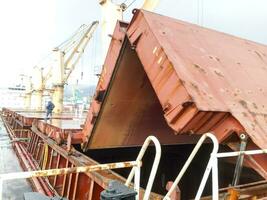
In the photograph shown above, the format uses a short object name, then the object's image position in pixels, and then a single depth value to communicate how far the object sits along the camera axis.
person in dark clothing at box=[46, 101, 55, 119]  16.91
